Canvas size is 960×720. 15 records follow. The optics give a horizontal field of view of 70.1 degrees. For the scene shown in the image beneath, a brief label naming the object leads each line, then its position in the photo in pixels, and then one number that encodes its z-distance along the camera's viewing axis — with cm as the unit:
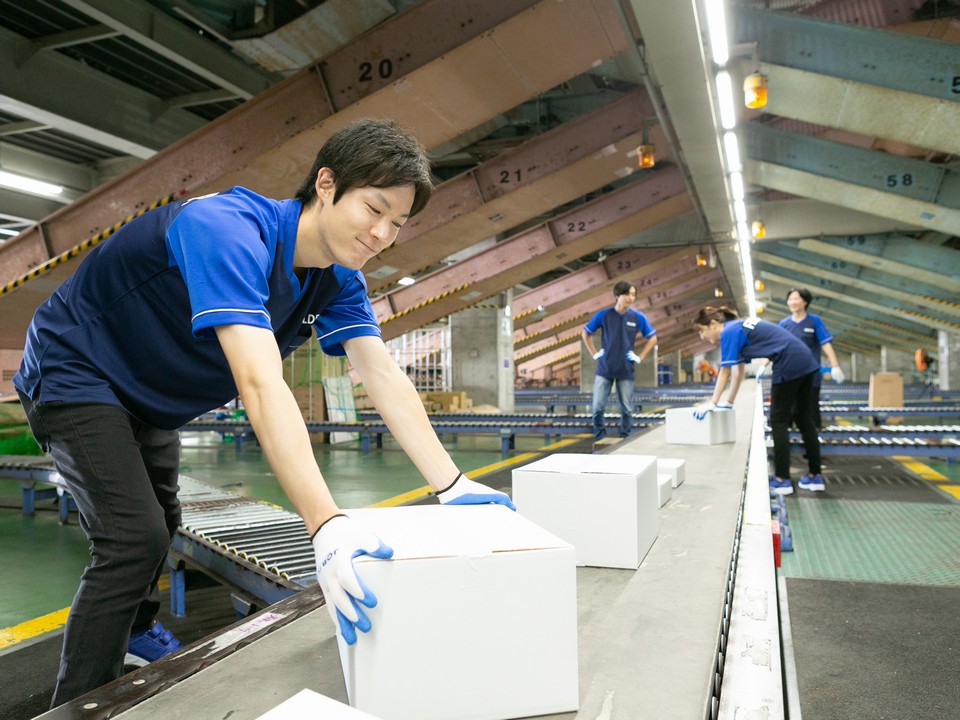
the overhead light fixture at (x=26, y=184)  772
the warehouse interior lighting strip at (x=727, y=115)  434
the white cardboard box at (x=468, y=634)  119
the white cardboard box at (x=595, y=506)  211
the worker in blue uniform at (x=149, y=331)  146
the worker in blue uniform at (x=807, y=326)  709
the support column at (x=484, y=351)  1449
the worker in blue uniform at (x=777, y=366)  558
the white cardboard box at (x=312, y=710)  98
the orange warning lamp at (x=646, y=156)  730
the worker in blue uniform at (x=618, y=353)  809
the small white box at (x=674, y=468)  337
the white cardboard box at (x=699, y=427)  523
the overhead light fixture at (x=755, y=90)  566
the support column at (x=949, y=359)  1867
